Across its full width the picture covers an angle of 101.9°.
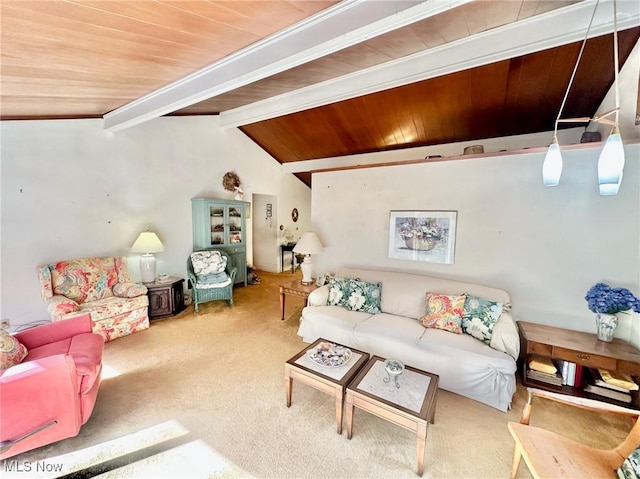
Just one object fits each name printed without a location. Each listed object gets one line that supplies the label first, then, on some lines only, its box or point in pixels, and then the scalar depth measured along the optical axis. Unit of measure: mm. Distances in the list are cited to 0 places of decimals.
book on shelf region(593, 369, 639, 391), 1975
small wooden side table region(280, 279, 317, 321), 3412
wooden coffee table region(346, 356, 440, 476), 1513
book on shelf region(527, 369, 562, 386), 2211
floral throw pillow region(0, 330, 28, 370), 1663
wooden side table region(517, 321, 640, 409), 1960
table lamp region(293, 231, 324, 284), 3562
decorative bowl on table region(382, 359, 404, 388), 1764
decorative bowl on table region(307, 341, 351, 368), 1995
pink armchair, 1448
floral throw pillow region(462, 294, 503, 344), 2322
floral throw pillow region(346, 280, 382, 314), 2963
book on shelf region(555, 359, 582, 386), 2167
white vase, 2152
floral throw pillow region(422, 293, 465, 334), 2490
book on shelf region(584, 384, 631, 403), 2010
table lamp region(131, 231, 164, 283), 3693
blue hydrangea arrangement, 1992
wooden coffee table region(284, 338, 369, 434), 1793
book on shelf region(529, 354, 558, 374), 2227
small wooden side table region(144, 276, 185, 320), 3638
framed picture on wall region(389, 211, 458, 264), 3041
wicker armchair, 3990
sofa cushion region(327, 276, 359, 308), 3061
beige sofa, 2098
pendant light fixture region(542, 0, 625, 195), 1292
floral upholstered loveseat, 2893
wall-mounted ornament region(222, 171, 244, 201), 5109
